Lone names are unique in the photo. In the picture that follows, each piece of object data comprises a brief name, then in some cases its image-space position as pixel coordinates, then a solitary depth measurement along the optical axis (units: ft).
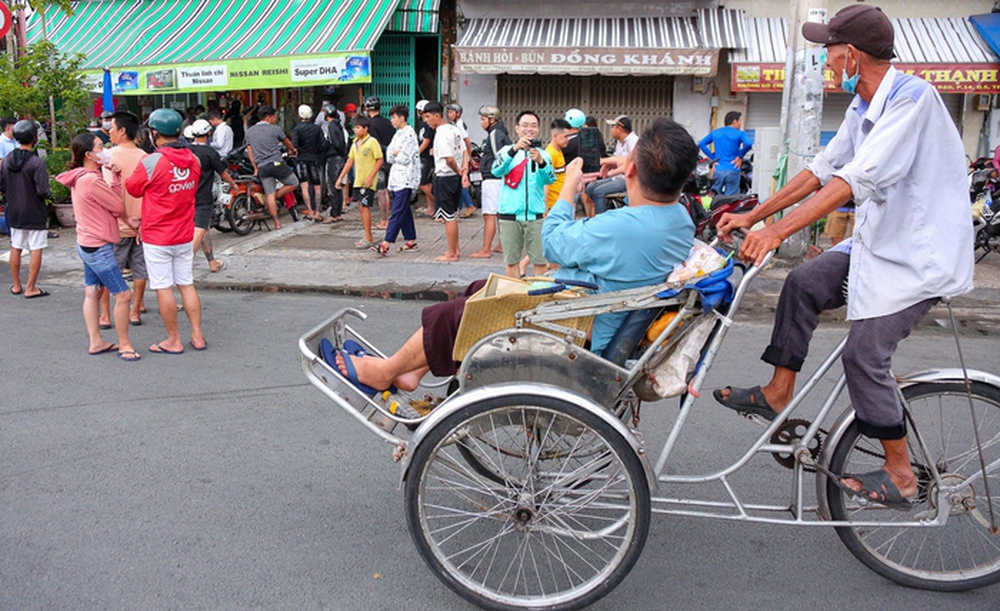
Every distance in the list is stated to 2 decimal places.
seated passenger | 9.68
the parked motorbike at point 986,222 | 31.22
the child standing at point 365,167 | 33.99
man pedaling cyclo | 8.86
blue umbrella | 42.70
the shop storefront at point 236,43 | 43.01
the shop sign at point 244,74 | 41.93
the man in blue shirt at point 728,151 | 39.50
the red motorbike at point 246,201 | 37.17
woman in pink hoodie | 19.85
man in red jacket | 19.06
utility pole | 30.45
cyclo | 9.48
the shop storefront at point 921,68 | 42.70
